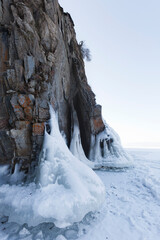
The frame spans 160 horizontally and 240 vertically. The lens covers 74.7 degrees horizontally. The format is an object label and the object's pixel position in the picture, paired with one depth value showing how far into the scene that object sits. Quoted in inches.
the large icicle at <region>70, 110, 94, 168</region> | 235.9
